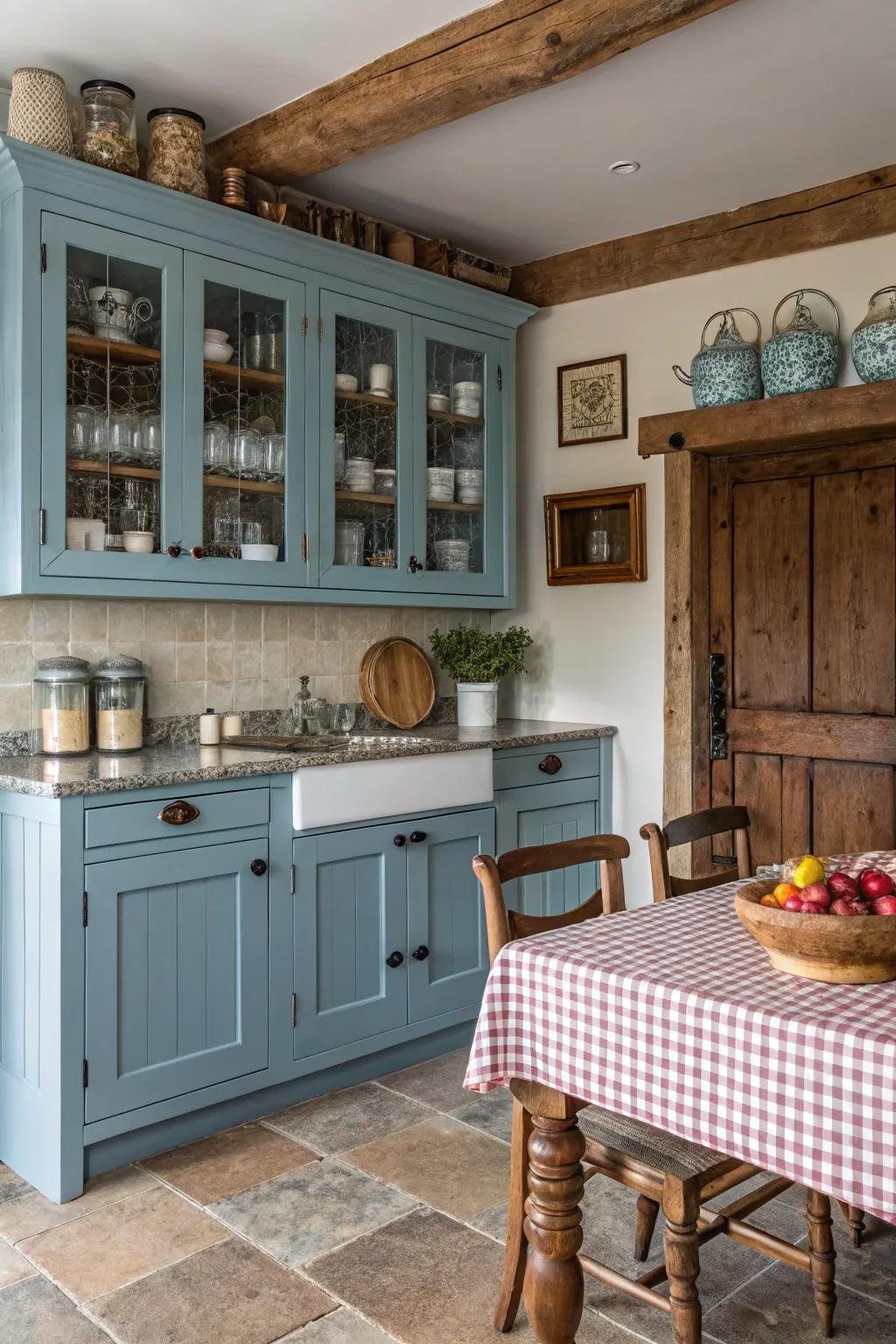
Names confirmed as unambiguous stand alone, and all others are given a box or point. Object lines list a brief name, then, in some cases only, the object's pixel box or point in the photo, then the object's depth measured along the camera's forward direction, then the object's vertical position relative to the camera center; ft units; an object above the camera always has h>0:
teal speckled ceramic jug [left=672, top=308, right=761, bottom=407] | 11.61 +3.00
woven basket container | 8.87 +4.42
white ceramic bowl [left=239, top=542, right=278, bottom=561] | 10.37 +0.96
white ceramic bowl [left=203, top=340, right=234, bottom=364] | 9.98 +2.76
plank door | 11.36 +0.09
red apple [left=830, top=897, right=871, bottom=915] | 5.02 -1.18
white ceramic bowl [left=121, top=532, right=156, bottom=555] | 9.49 +0.96
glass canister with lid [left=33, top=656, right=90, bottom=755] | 9.52 -0.45
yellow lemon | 5.43 -1.10
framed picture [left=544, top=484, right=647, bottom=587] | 12.91 +1.42
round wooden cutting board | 12.50 -0.35
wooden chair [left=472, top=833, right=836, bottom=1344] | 5.60 -2.80
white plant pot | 13.01 -0.63
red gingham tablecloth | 4.29 -1.71
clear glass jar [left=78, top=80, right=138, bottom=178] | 9.22 +4.48
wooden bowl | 4.83 -1.31
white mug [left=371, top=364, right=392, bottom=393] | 11.55 +2.91
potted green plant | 12.96 -0.15
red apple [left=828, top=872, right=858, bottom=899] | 5.20 -1.12
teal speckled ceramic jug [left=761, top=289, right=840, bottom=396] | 11.07 +3.00
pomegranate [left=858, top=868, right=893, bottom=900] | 5.25 -1.12
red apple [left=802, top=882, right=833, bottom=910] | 5.09 -1.13
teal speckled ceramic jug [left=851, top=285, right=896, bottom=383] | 10.56 +3.01
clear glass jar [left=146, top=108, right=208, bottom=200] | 9.66 +4.46
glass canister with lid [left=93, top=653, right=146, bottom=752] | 9.82 -0.46
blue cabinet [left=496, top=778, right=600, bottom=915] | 11.84 -1.99
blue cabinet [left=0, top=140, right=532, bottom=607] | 8.91 +2.32
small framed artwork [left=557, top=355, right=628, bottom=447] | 13.20 +3.07
